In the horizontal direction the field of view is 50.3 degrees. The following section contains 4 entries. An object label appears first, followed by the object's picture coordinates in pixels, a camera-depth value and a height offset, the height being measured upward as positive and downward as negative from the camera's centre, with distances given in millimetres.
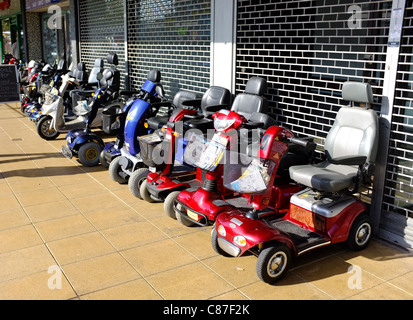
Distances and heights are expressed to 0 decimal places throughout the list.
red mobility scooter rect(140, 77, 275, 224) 3641 -768
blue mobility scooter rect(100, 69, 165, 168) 5281 -569
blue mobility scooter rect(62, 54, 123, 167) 6008 -1112
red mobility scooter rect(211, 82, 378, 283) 3131 -1157
